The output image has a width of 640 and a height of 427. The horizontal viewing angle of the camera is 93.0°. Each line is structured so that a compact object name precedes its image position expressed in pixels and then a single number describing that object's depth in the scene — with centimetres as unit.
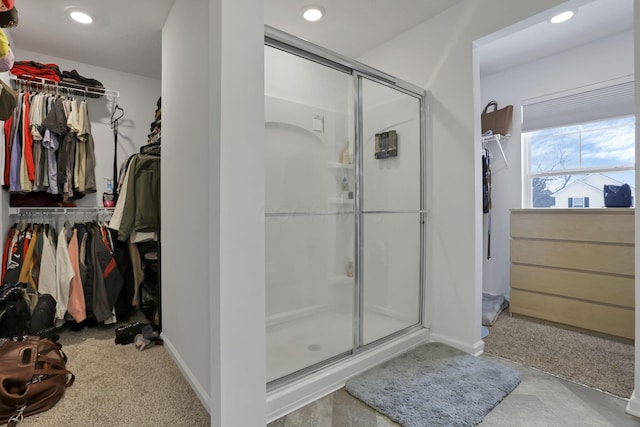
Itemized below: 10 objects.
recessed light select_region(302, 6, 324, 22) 225
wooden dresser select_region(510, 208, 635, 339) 235
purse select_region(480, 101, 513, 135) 329
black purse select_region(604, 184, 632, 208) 245
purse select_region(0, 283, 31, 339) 177
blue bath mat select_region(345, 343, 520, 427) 147
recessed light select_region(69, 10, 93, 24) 211
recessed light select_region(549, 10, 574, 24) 222
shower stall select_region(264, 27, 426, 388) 185
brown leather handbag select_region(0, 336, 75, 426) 147
